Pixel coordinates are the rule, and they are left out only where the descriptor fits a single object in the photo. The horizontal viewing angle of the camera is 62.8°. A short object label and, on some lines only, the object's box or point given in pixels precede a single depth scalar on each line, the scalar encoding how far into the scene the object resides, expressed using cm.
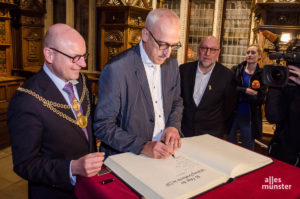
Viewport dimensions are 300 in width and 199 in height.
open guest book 92
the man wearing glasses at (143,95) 137
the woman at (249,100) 319
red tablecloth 95
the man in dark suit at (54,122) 118
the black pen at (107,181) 100
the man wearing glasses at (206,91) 244
